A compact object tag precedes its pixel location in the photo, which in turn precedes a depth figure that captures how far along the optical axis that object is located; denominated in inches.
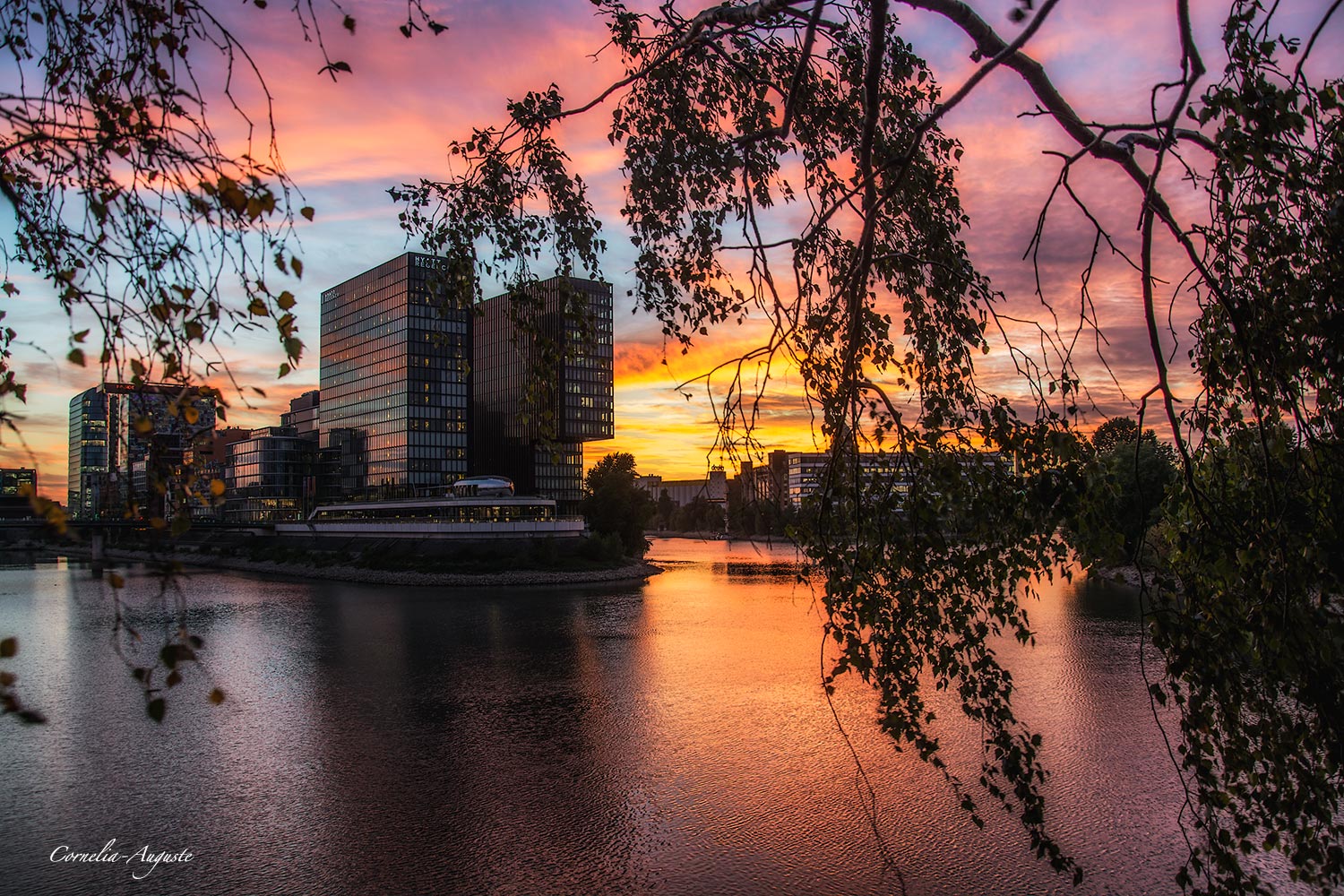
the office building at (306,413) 5595.5
